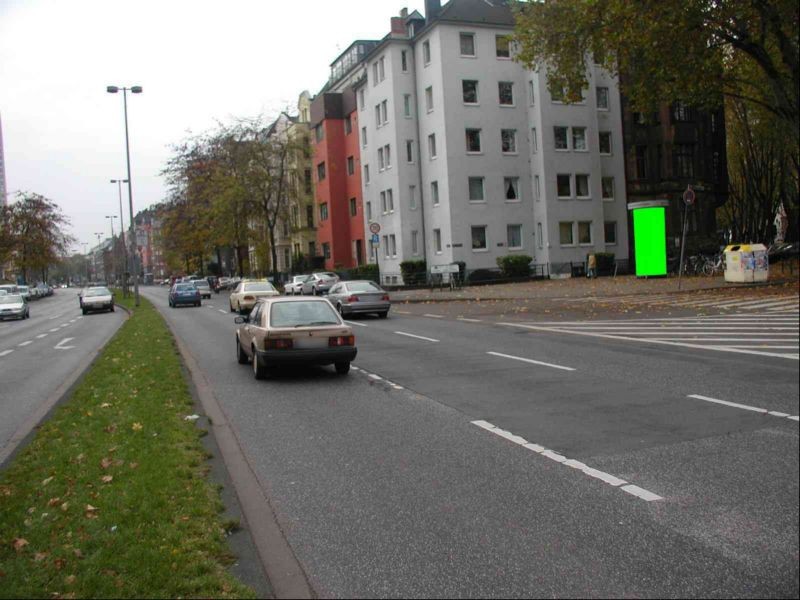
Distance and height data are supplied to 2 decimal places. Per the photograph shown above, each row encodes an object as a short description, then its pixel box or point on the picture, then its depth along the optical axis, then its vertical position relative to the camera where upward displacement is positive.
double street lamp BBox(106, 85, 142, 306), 42.44 +8.13
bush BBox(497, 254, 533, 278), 46.50 +0.10
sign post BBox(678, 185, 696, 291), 22.02 +1.82
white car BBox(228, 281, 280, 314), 33.43 -0.62
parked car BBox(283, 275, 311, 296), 51.09 -0.60
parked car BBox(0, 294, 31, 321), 41.08 -0.87
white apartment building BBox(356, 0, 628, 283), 49.06 +7.65
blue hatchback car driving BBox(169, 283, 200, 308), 43.75 -0.72
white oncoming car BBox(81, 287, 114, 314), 42.38 -0.81
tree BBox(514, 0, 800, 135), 21.81 +6.81
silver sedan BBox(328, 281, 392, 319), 25.84 -0.90
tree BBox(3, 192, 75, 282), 87.19 +6.92
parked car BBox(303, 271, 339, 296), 47.72 -0.43
